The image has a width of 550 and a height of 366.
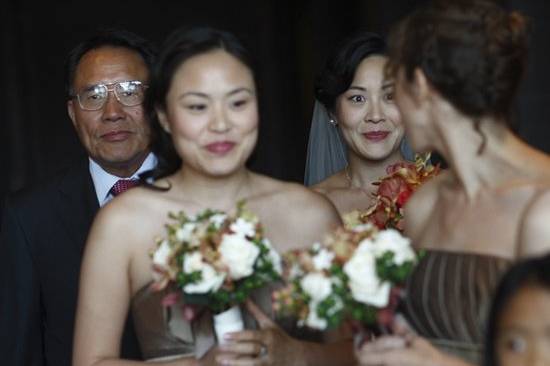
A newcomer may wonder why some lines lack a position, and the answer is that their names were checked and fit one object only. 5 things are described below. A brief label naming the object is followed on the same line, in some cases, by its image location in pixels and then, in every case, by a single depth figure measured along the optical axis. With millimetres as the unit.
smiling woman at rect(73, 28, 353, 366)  7446
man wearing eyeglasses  9241
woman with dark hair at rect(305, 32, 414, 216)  10264
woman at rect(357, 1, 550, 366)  6718
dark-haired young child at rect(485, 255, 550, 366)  5887
